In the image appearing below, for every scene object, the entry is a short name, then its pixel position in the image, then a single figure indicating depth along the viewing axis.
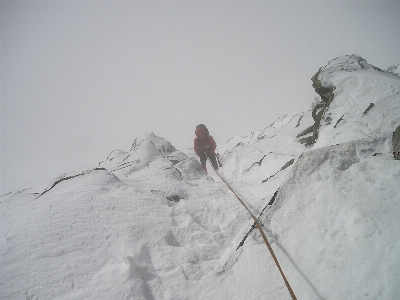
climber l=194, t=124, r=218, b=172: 11.05
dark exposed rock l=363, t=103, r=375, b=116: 5.33
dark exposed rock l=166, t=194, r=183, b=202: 5.39
